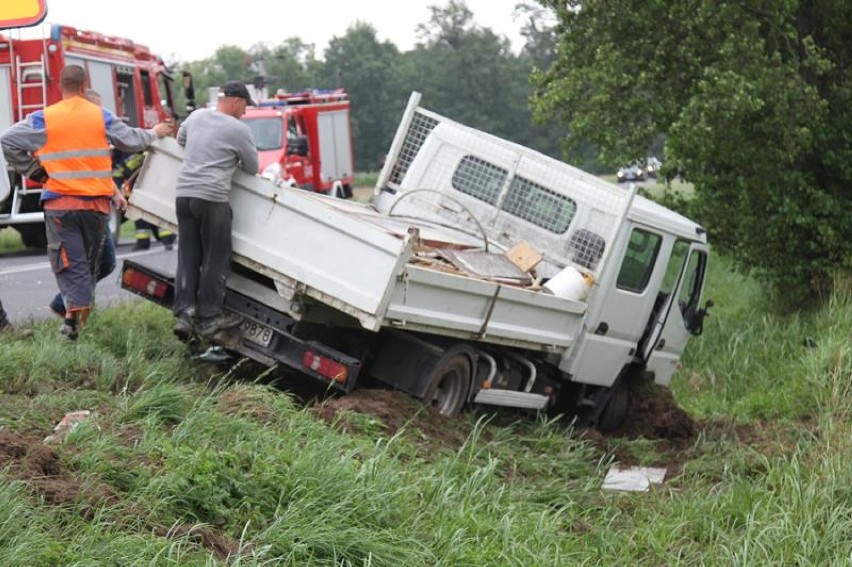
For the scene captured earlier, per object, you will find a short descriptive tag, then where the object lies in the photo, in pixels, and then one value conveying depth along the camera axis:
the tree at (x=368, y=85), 74.81
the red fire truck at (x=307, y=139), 25.06
